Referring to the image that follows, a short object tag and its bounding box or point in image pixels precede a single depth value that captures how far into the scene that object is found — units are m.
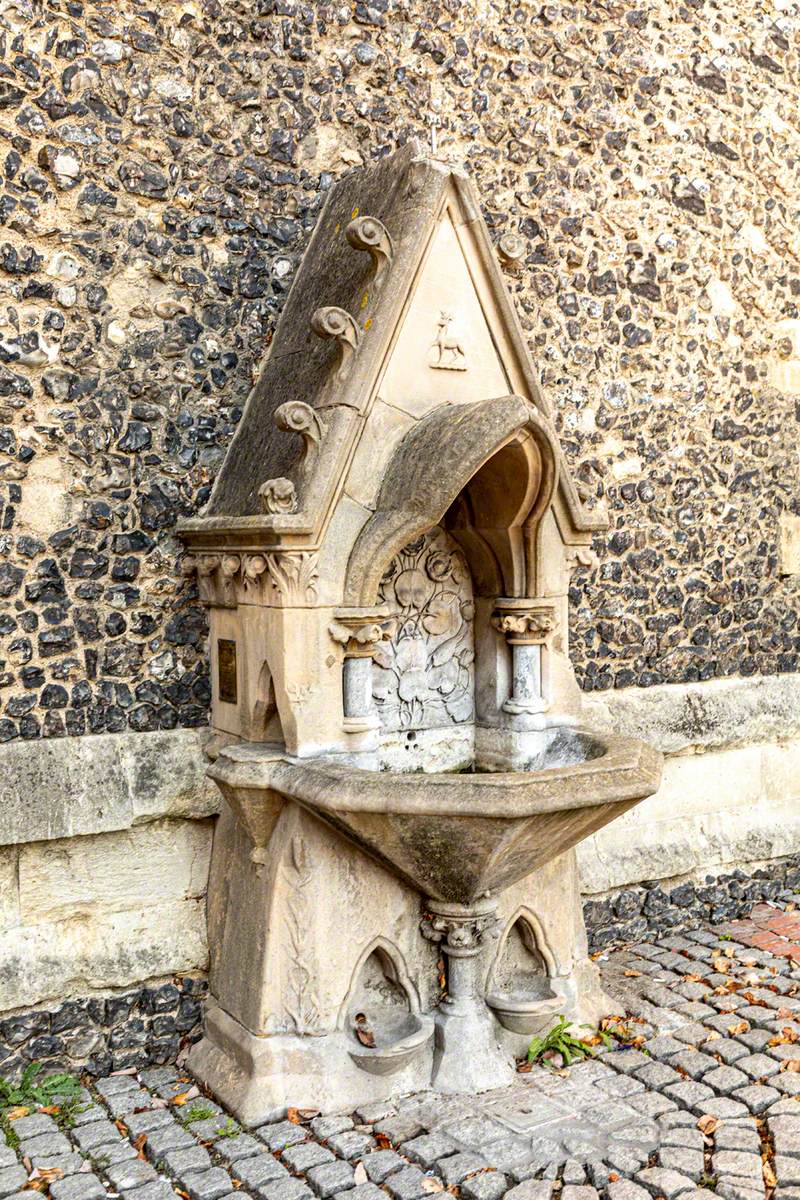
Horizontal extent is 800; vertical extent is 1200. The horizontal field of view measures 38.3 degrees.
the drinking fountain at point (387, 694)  3.93
